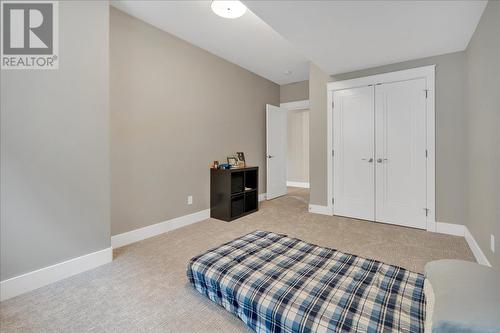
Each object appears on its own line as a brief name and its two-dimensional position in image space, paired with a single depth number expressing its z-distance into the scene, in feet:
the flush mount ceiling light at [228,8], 8.31
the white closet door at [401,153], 10.71
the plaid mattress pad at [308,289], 3.94
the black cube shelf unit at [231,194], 12.31
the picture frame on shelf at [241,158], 14.37
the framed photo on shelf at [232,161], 13.88
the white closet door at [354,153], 11.96
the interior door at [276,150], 17.38
